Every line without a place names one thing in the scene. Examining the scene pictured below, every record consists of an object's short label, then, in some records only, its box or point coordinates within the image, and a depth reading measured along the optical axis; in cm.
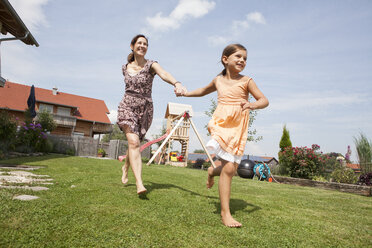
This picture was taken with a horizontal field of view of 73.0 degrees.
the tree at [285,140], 1448
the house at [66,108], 2516
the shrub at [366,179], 787
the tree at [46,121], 1661
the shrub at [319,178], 989
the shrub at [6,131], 821
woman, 316
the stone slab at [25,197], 223
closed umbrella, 1229
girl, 236
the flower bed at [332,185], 730
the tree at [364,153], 850
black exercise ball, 1084
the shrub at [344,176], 891
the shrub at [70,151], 1807
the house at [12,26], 675
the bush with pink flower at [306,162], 1045
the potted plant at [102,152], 2228
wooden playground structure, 1847
